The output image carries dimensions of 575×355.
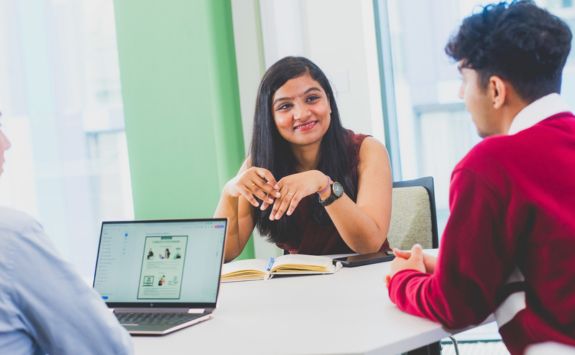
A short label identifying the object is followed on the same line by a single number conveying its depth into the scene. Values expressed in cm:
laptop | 178
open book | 215
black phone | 222
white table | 141
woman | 246
